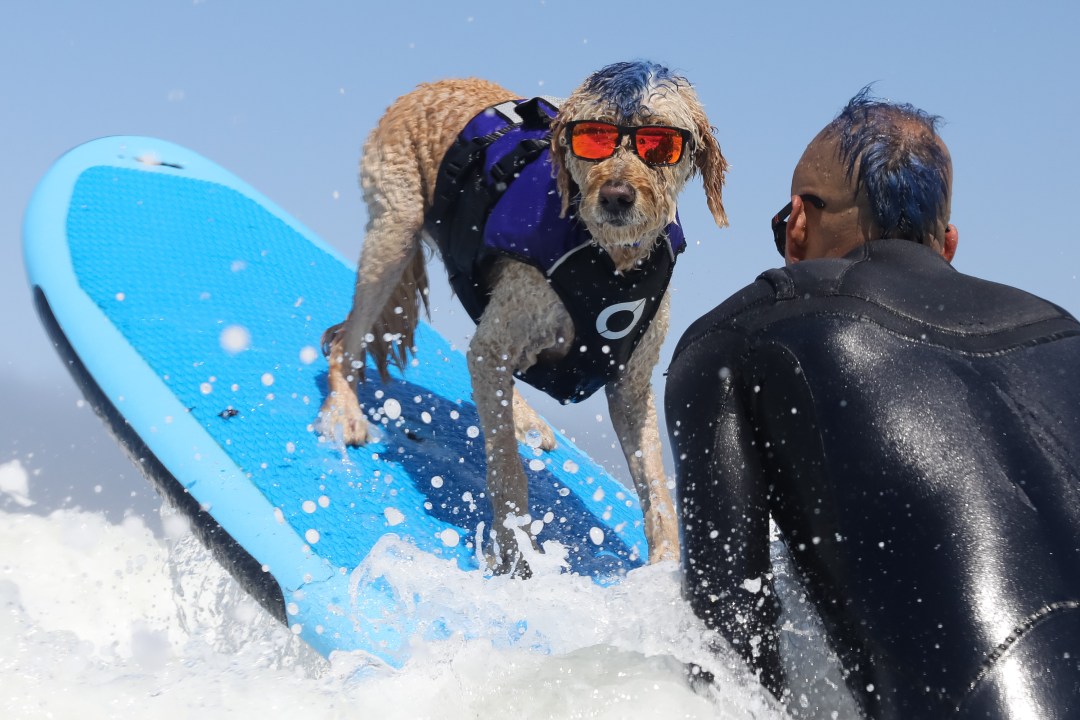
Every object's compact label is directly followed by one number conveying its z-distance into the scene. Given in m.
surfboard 7.70
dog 6.70
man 3.31
